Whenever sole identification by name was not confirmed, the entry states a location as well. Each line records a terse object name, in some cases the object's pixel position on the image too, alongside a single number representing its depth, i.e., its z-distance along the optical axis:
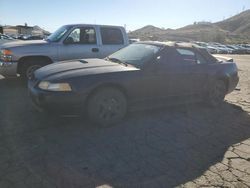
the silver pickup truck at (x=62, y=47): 4.98
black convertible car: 3.08
